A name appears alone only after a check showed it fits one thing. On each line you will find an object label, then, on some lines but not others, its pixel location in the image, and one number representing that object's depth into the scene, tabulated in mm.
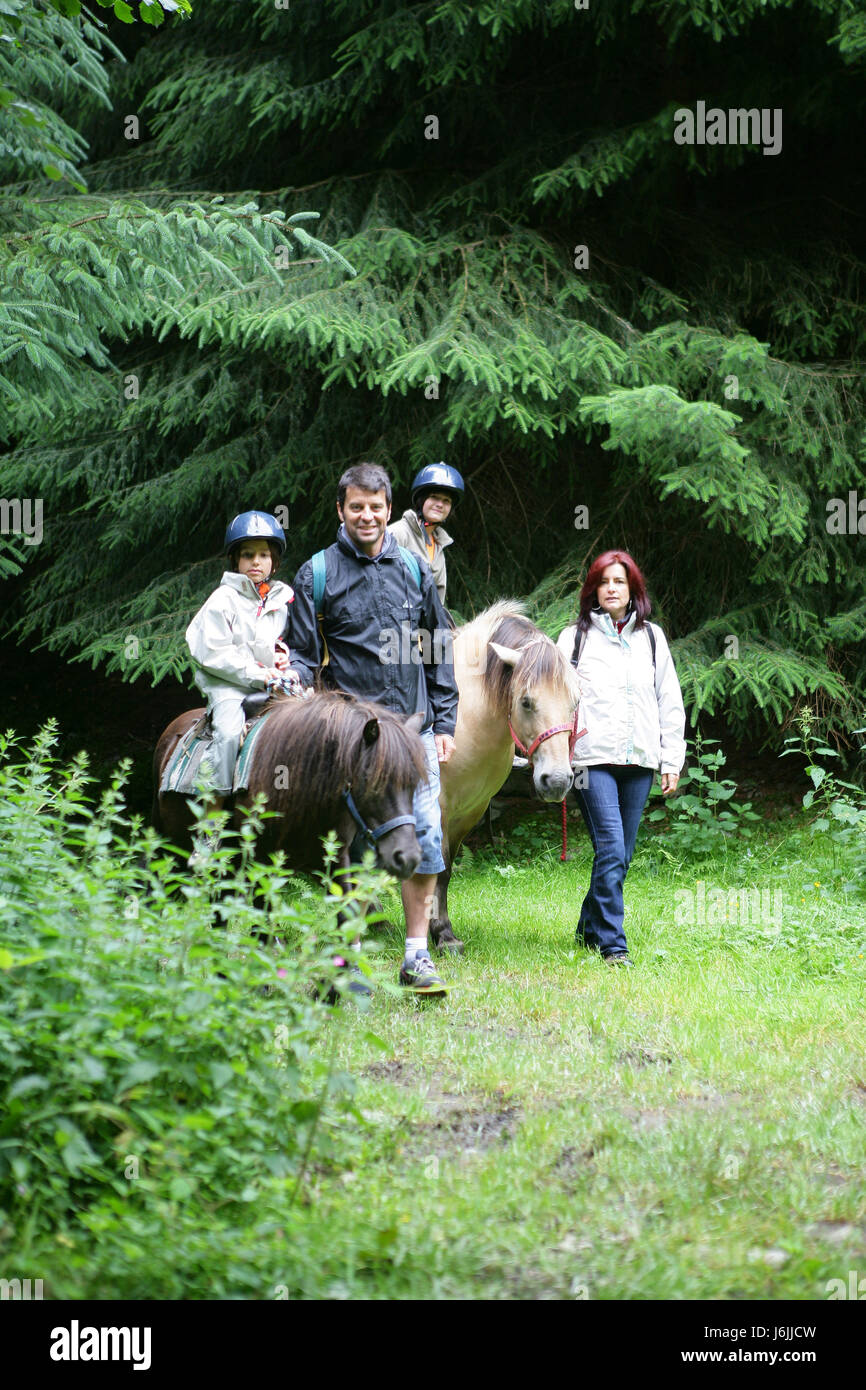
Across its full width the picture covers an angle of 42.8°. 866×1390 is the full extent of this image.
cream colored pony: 5492
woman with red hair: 5789
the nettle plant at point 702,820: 8484
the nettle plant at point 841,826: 7172
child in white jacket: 5211
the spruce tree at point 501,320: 7746
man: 5125
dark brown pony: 4641
